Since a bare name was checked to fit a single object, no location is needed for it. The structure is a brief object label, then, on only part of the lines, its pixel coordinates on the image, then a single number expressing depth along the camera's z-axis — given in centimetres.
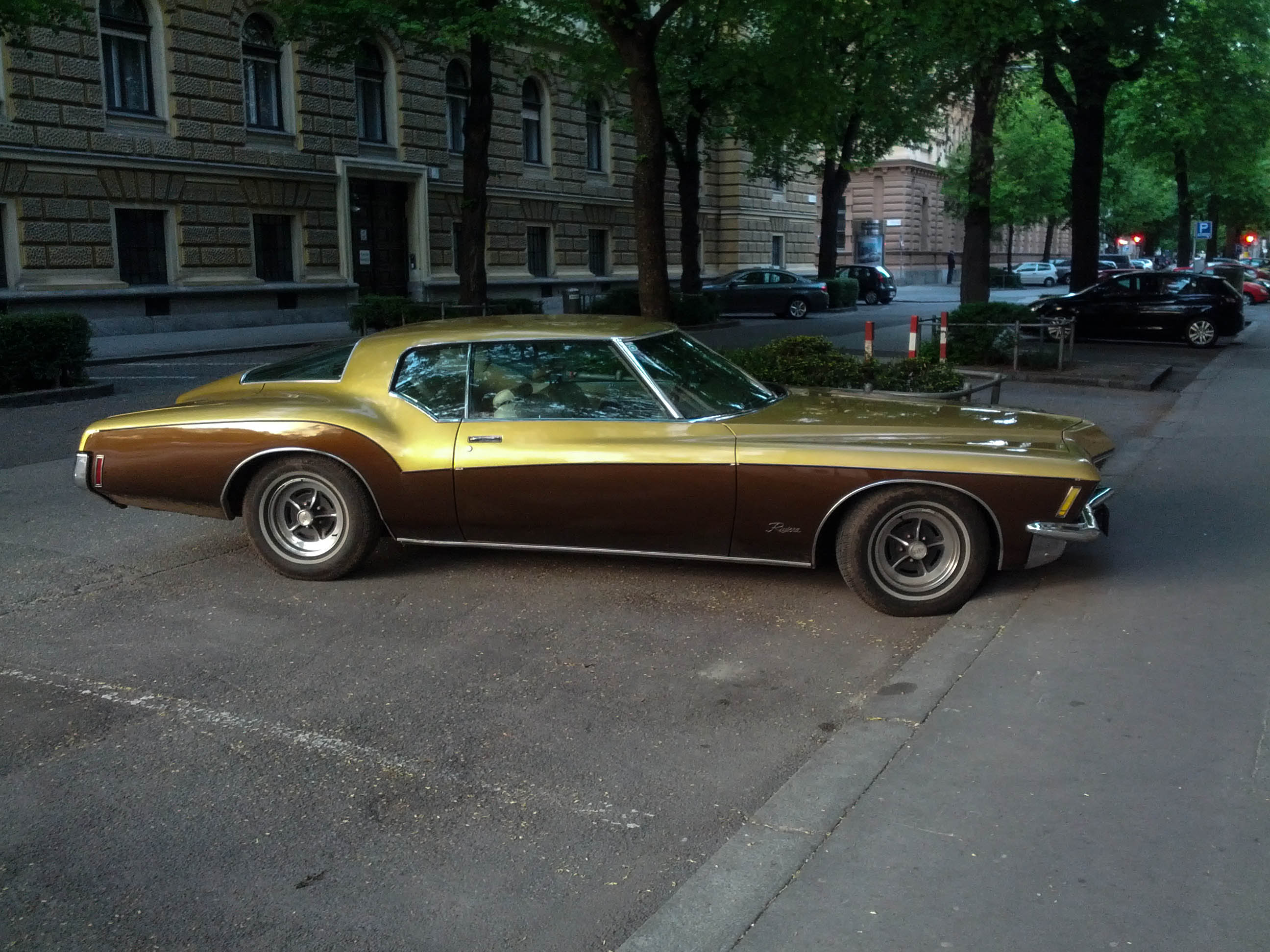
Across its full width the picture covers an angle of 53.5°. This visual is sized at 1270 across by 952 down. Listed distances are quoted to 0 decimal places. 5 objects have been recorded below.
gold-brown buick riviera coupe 585
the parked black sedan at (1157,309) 2320
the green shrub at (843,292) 3725
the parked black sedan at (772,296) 3375
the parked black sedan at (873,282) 4200
